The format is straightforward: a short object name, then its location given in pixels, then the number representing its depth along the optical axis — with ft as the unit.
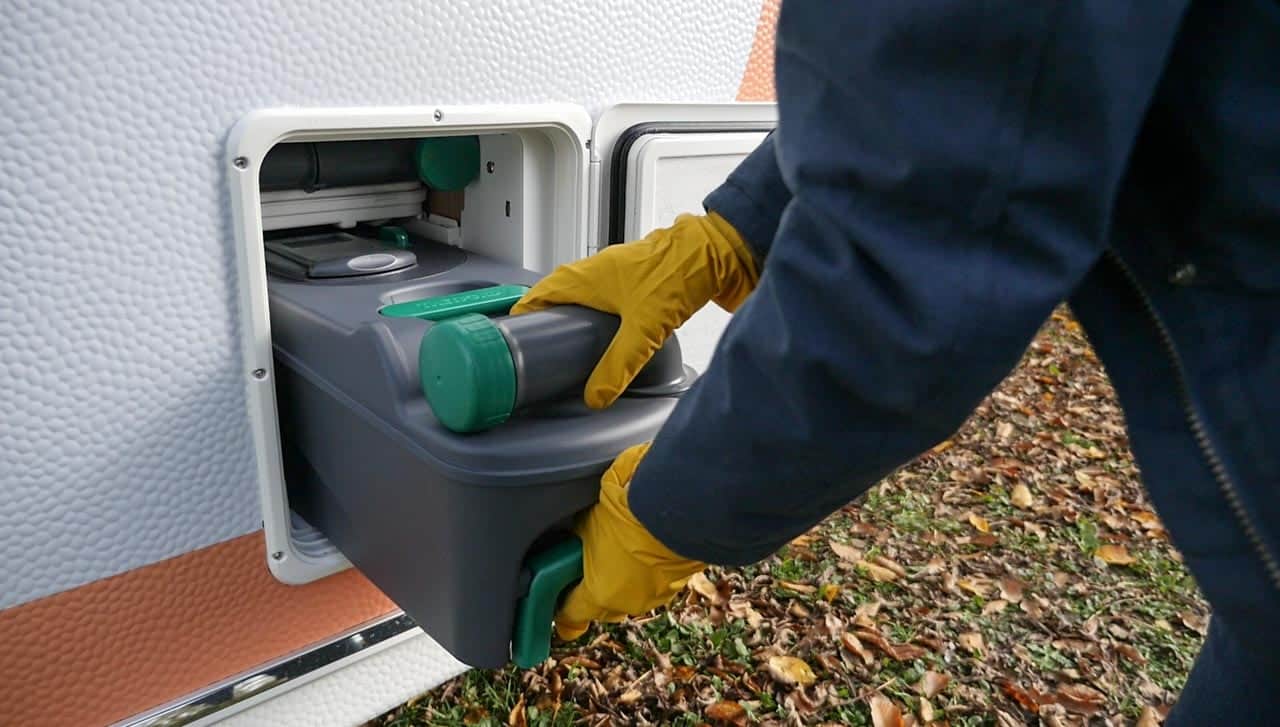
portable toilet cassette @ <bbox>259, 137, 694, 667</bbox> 3.42
